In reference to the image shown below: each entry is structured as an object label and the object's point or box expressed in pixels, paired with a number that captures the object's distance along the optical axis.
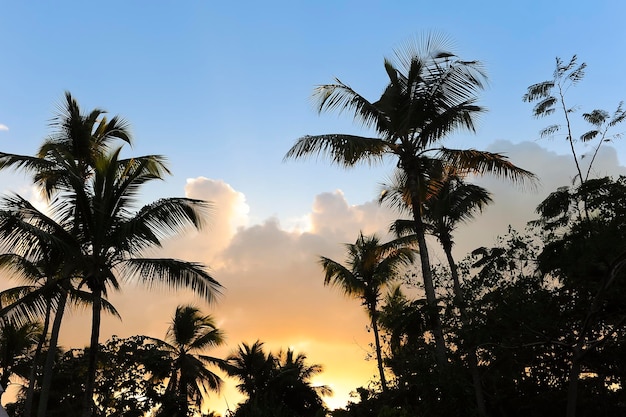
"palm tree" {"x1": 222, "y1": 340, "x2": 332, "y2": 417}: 29.58
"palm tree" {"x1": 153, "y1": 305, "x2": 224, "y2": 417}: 25.31
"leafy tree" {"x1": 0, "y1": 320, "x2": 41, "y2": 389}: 21.67
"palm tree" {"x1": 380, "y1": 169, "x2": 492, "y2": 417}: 16.91
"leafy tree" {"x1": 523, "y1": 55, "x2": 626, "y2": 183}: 17.76
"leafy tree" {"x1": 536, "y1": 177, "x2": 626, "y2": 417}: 9.77
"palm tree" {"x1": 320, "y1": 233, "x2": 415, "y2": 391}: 25.16
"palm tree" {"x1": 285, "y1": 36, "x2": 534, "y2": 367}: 13.14
